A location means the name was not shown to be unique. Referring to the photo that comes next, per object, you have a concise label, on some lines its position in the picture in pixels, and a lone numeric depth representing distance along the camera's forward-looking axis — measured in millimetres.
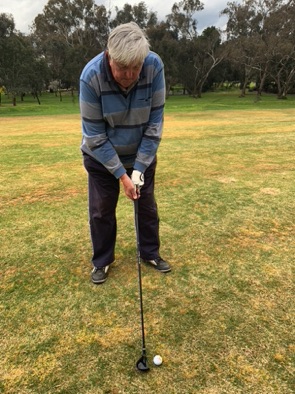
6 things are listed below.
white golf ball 2330
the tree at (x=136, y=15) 49656
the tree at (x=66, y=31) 48812
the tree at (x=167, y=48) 40969
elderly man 2420
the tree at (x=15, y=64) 33625
